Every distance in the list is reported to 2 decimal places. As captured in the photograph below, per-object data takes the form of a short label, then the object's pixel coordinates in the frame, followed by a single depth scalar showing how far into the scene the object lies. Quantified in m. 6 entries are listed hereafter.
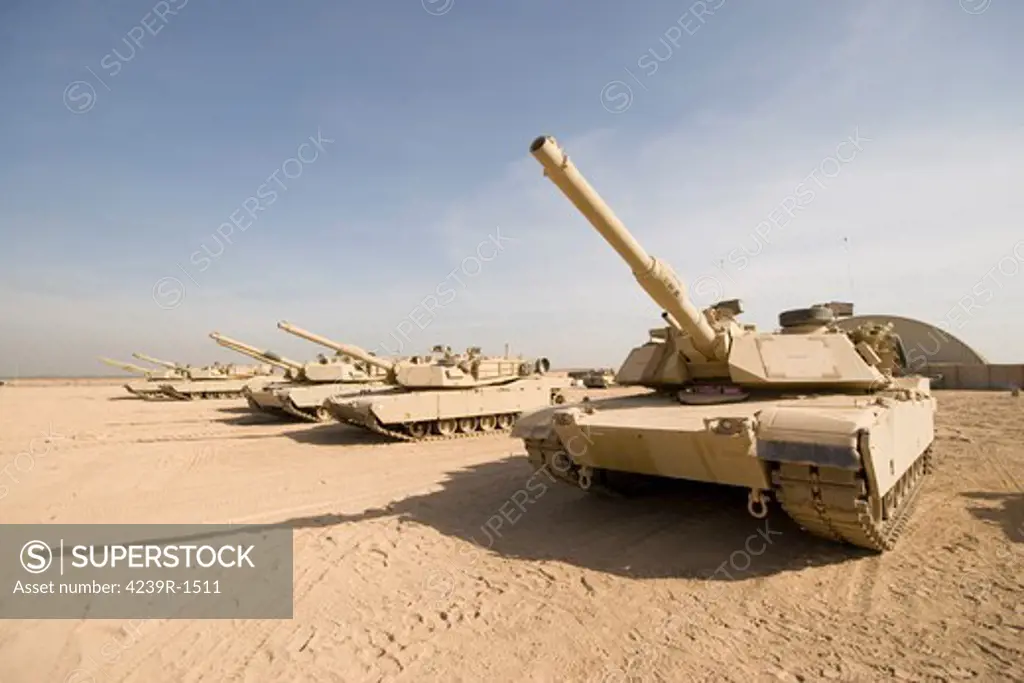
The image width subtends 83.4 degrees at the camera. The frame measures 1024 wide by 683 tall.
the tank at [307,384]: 16.62
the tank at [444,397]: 12.69
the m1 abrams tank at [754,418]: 4.56
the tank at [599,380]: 33.22
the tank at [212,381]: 28.81
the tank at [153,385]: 30.50
